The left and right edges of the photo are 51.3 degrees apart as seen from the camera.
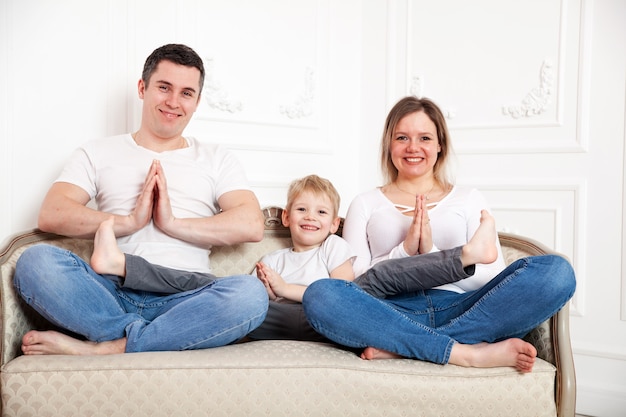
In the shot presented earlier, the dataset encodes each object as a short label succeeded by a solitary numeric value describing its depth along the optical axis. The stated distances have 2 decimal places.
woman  1.81
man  1.80
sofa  1.69
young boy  2.12
